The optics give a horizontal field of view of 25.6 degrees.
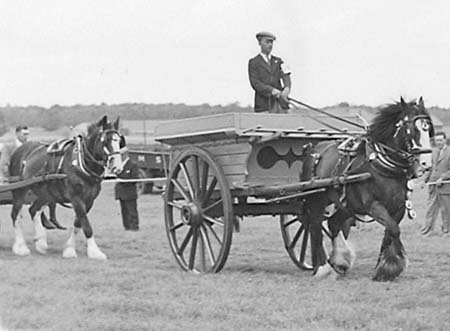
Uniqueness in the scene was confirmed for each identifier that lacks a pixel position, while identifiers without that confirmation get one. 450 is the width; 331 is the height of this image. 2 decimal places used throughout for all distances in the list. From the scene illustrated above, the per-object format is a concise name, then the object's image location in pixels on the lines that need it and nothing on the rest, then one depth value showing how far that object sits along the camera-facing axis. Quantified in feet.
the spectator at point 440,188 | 49.55
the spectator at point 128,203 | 51.21
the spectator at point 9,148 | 42.34
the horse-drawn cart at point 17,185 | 38.04
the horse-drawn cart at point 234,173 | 29.60
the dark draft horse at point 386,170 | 27.45
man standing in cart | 31.76
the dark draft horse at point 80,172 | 36.58
